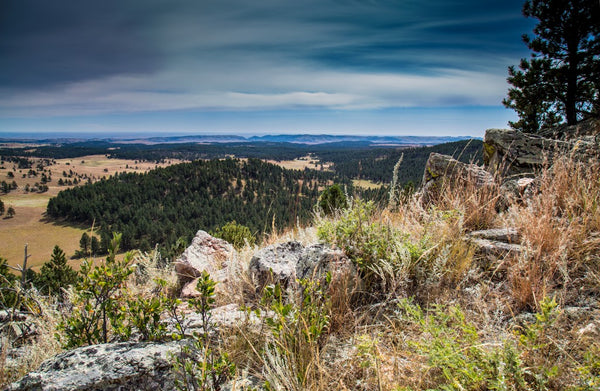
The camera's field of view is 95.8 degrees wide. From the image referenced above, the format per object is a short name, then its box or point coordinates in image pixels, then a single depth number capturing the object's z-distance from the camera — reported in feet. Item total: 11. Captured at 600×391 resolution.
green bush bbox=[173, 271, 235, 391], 6.30
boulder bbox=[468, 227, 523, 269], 10.34
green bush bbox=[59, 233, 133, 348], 8.13
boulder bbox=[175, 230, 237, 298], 15.27
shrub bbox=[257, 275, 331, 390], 6.40
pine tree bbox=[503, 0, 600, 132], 48.14
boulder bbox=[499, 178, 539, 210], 14.60
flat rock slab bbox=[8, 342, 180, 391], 6.69
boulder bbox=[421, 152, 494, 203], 16.48
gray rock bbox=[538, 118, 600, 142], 24.33
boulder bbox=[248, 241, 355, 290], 10.10
